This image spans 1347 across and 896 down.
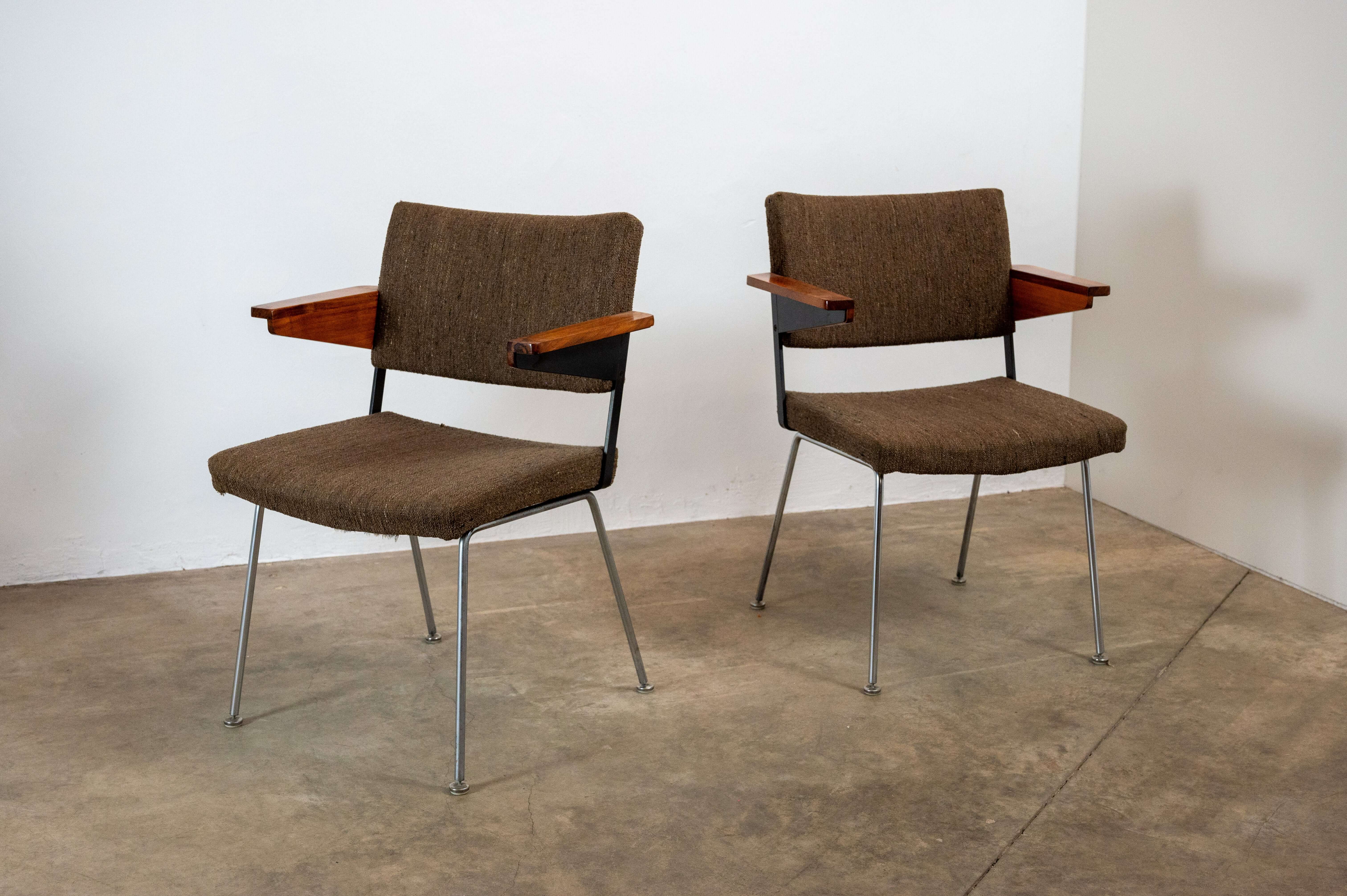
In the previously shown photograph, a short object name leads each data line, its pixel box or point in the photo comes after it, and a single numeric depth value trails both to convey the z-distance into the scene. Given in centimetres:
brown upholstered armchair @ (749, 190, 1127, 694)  214
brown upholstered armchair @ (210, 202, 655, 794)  181
